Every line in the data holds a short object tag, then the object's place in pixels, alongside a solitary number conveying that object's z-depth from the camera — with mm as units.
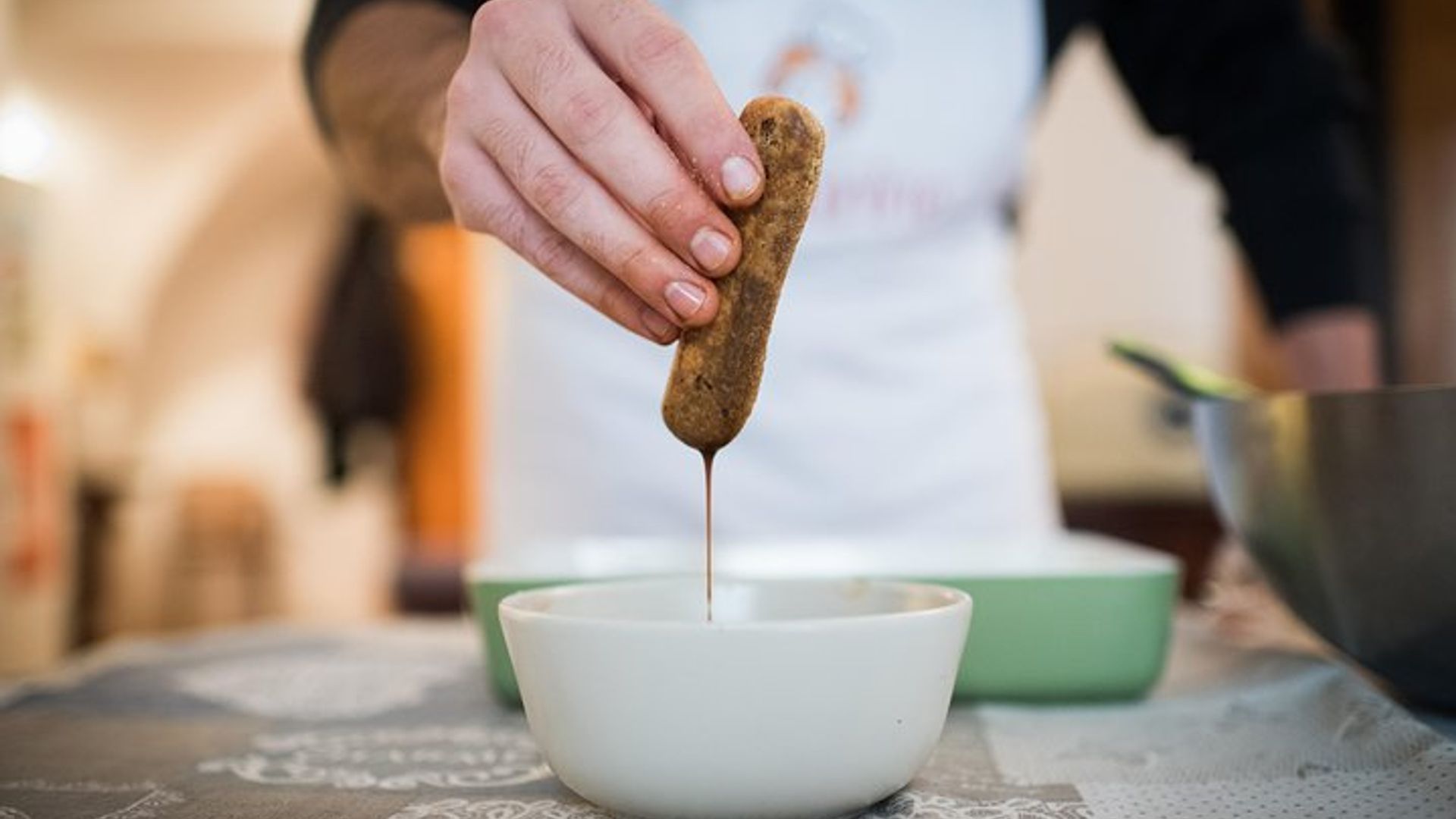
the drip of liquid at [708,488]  474
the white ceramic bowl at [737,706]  370
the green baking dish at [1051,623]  566
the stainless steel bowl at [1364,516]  487
